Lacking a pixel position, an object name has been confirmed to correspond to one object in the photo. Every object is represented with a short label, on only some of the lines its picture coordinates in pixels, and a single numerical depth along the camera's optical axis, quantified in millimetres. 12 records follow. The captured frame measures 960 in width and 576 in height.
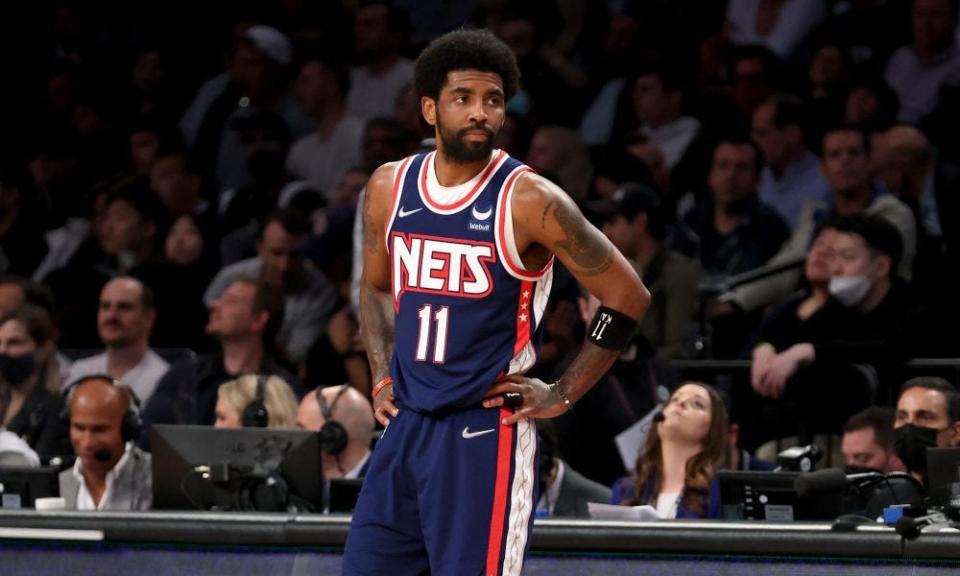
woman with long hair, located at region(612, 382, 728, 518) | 13922
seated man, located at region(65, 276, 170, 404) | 18141
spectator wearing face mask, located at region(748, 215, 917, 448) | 15531
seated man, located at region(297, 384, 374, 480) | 15133
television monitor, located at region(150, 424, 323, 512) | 12570
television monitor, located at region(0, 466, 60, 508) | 13586
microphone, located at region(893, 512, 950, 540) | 10289
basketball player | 8883
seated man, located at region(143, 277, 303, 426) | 17609
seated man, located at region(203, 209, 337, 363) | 19359
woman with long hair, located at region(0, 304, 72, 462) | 17625
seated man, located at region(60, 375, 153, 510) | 14844
